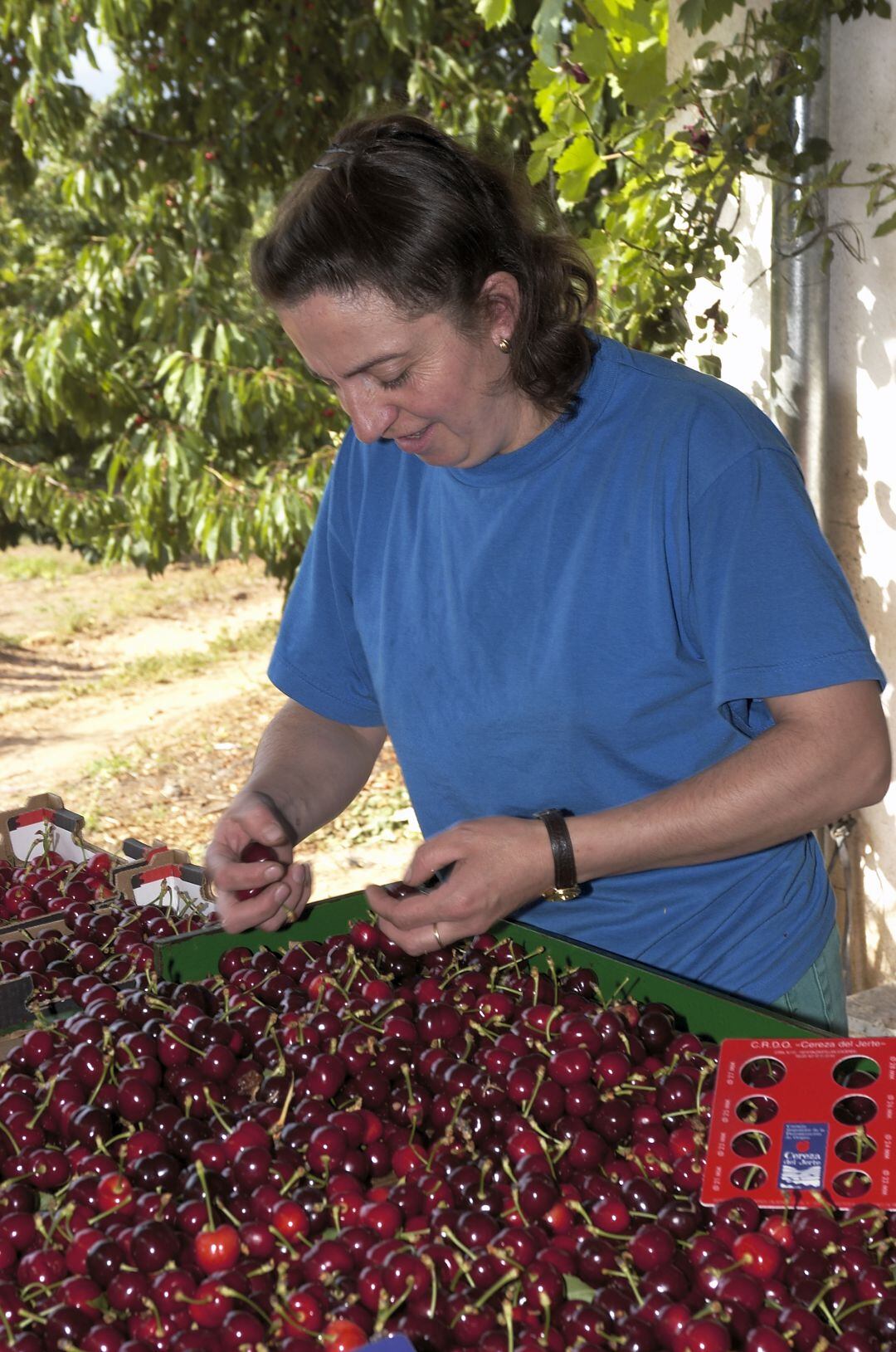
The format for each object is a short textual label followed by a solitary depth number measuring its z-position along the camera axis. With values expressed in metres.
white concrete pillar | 2.85
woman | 1.46
